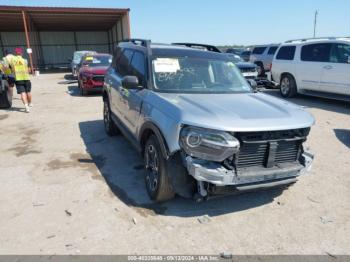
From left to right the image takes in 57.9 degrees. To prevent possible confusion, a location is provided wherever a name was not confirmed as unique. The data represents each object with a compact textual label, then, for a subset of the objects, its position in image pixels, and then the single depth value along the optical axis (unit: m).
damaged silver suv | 3.26
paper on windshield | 4.39
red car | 12.48
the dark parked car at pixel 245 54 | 24.39
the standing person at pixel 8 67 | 9.45
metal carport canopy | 23.23
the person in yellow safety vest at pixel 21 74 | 9.30
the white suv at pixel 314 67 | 9.46
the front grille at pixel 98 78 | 12.48
